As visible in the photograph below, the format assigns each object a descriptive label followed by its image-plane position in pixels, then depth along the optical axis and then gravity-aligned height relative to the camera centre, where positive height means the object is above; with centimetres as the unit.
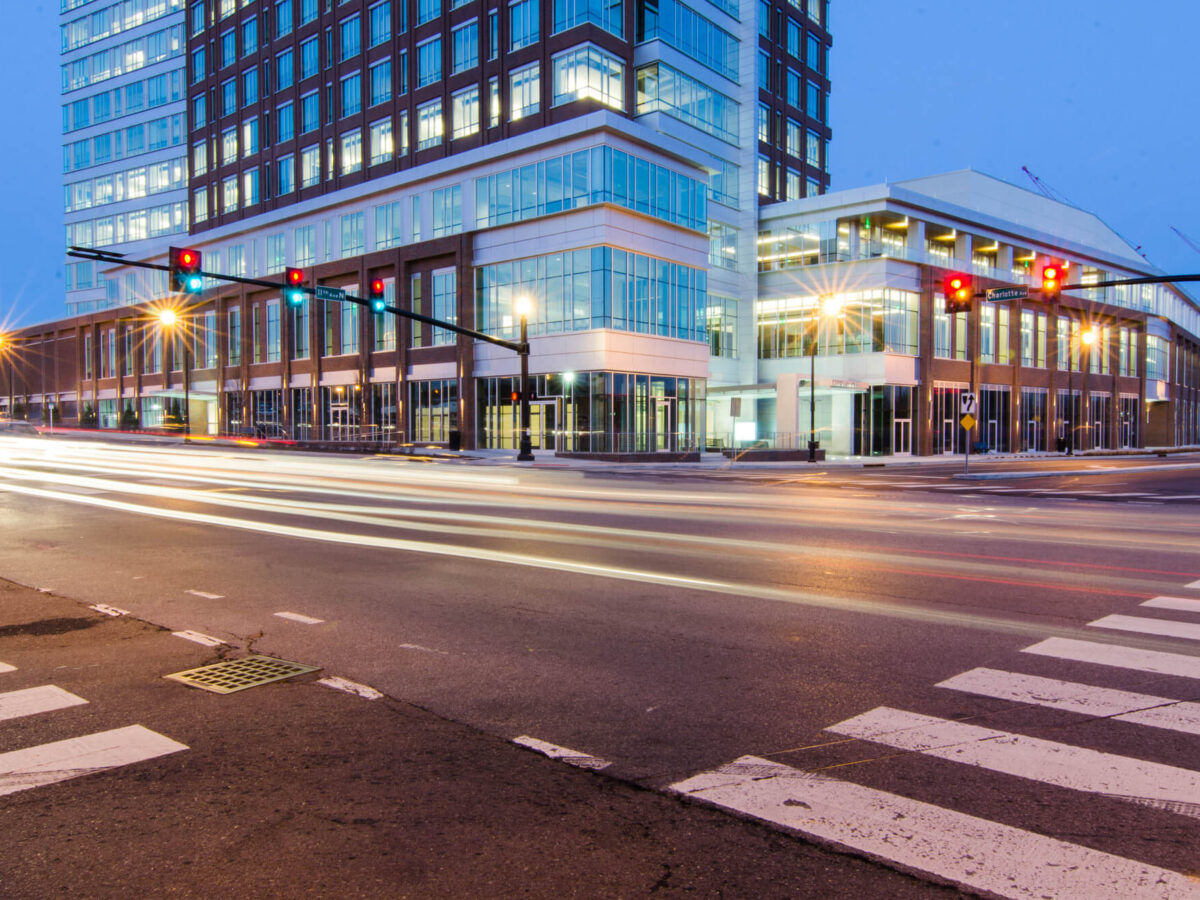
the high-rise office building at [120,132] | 7281 +2659
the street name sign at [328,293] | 2584 +412
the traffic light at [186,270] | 2088 +390
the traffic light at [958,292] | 2391 +367
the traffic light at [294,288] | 2425 +399
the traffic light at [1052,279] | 2202 +373
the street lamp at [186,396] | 6092 +239
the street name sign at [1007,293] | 2468 +382
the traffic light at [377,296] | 2612 +399
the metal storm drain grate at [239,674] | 555 -167
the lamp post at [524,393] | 3528 +134
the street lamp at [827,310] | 5356 +720
